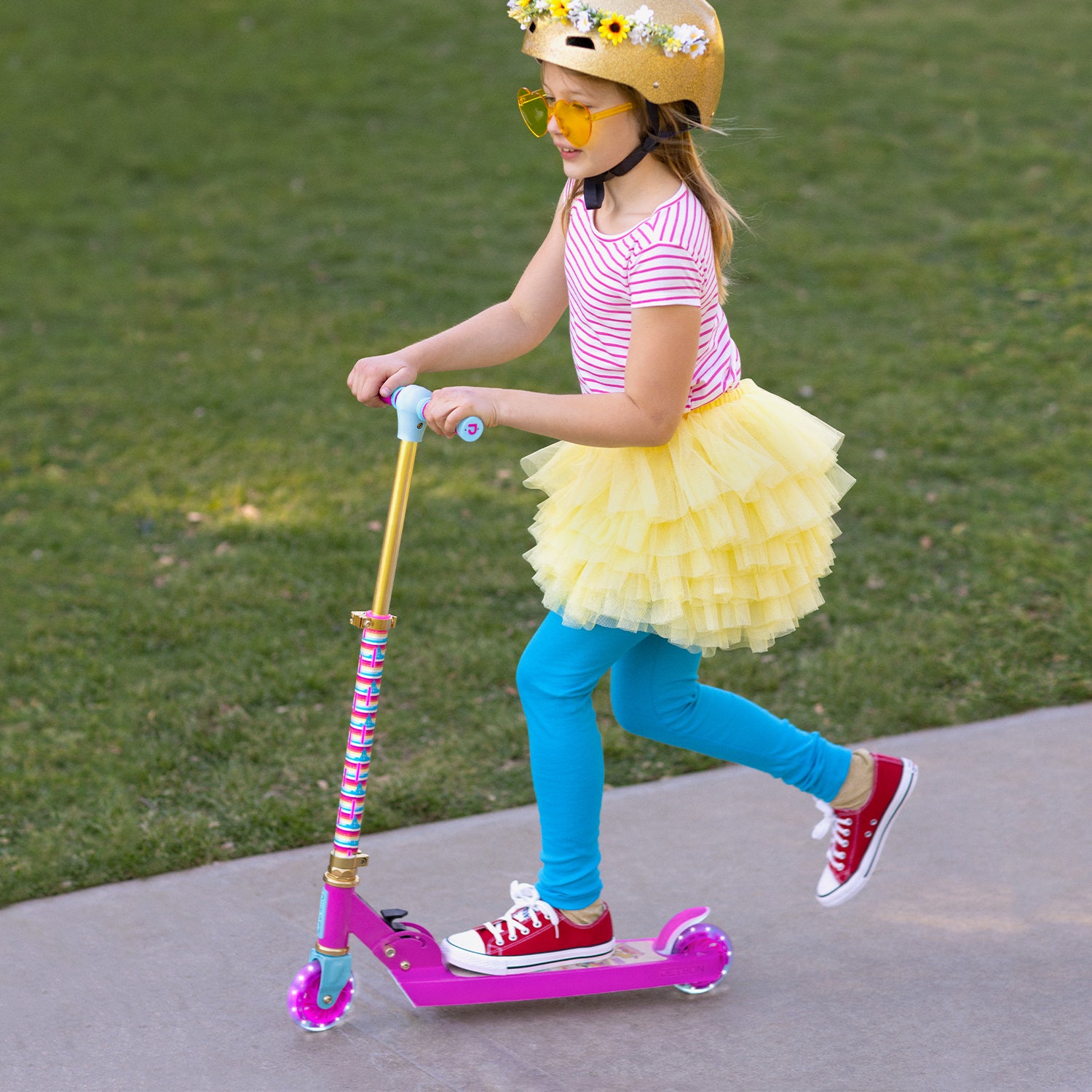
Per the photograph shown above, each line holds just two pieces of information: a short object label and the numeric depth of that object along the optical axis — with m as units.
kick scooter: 5.60
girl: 5.30
